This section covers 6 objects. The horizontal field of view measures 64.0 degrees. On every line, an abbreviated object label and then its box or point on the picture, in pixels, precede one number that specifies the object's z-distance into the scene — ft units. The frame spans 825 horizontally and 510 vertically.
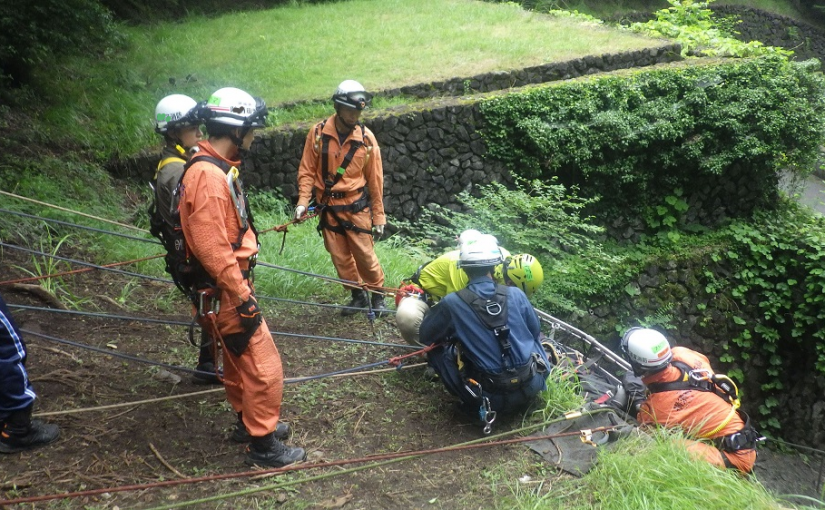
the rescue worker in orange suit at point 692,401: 16.37
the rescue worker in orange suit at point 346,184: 18.21
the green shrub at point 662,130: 35.24
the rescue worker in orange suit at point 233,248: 11.16
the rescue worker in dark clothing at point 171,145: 14.11
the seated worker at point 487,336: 13.93
